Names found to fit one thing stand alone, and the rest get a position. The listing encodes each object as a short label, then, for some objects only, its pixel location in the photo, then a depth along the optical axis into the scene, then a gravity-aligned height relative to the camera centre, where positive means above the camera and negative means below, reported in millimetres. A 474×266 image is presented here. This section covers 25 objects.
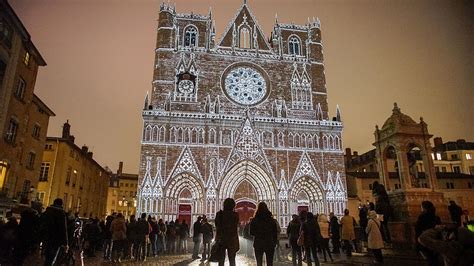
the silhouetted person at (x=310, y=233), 9766 -374
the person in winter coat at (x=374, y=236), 9344 -435
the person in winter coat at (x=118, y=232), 12625 -444
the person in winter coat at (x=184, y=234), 18078 -739
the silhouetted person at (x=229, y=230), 7031 -207
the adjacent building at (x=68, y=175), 31062 +4393
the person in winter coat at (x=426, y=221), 7641 -27
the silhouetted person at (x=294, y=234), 10518 -428
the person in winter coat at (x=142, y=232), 13219 -461
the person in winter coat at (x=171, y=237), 18073 -885
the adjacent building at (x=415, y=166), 15180 +4560
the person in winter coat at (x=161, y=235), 16978 -754
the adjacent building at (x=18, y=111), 20188 +7062
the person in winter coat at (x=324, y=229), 11773 -325
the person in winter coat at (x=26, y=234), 8453 -344
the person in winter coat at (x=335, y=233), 13438 -515
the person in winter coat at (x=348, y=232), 12070 -421
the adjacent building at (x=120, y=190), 69812 +6065
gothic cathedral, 29906 +8429
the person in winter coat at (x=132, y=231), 13164 -422
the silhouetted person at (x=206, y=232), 13477 -469
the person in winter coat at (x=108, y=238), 14545 -803
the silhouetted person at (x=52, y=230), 7824 -230
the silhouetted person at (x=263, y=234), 7426 -303
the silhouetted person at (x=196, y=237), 13922 -688
